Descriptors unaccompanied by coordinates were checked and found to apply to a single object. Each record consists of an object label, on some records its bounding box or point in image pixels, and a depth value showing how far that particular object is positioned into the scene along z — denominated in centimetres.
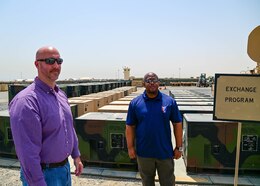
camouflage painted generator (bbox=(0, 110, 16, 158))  655
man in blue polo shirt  342
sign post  350
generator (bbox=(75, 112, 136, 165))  574
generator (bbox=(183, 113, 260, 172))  532
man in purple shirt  198
